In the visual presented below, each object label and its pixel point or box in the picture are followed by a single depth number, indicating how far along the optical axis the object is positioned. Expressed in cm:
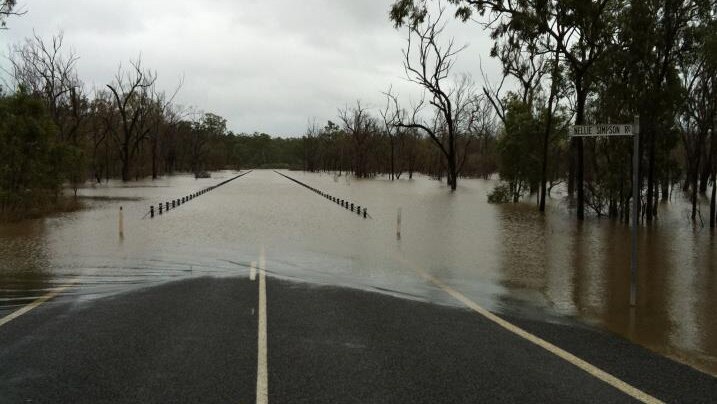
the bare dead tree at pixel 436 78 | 4903
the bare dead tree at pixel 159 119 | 7972
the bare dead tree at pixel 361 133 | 8856
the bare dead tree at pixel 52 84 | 5428
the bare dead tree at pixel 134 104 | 6626
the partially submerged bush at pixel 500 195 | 3834
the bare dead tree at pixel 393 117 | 7371
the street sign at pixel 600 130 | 874
